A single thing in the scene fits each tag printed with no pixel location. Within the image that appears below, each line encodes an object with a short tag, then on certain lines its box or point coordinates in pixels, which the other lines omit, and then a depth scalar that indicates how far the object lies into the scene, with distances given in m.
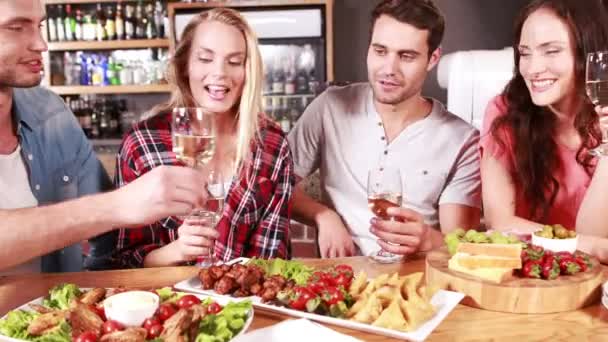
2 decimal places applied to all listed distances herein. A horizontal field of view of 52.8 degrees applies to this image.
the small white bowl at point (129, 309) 1.05
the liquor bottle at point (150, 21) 5.22
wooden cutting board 1.23
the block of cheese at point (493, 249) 1.30
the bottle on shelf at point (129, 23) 5.18
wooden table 1.13
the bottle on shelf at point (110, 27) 5.18
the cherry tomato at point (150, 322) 1.04
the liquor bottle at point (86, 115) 5.35
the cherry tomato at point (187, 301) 1.13
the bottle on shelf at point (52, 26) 5.26
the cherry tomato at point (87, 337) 0.98
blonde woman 1.99
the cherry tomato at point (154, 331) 1.02
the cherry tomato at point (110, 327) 1.02
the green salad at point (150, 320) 1.02
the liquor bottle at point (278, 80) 5.02
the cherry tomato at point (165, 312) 1.08
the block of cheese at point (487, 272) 1.28
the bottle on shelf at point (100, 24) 5.18
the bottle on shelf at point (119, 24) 5.18
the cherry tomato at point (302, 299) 1.19
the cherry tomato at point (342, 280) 1.26
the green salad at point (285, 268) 1.37
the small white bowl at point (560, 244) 1.45
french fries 1.11
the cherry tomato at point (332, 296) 1.18
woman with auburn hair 1.98
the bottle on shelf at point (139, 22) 5.23
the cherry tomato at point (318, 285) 1.22
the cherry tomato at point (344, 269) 1.31
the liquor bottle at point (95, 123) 5.37
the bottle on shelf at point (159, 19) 5.21
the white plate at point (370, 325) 1.10
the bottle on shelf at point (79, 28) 5.21
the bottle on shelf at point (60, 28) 5.24
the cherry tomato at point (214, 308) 1.12
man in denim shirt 1.36
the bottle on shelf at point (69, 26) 5.23
